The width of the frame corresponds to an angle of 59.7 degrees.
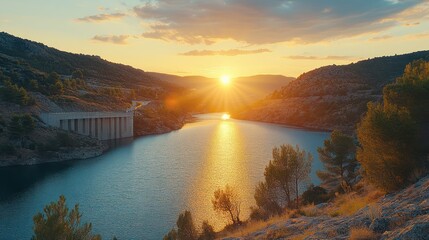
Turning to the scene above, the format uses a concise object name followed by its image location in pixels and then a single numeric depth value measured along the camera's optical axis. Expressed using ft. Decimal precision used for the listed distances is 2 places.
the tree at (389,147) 86.79
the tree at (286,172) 148.97
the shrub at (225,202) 138.23
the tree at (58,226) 83.76
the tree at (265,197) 144.15
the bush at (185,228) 114.21
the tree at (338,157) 176.55
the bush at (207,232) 121.90
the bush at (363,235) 46.83
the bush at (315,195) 139.85
